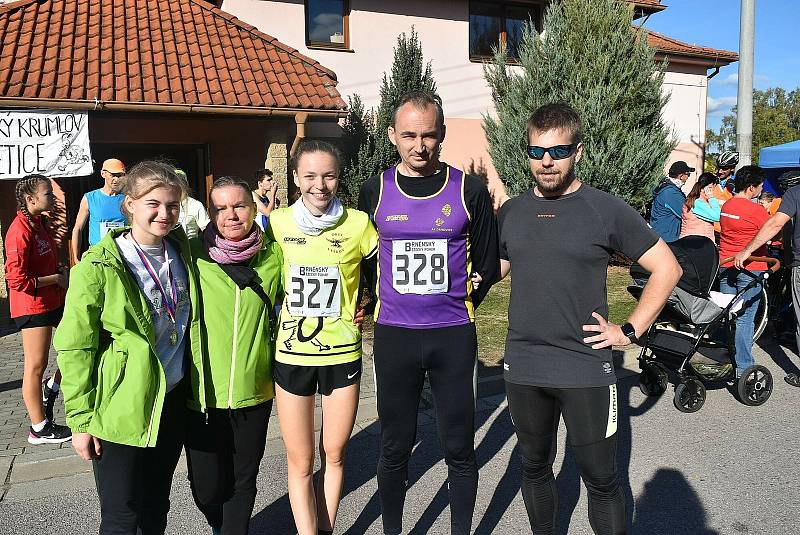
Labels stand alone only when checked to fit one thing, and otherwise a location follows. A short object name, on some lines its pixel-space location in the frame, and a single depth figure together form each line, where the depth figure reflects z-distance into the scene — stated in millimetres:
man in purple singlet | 2893
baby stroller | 5109
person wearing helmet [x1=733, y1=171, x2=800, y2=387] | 5496
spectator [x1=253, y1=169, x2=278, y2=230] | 7344
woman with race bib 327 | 2824
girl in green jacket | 2297
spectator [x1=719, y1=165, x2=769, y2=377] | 5699
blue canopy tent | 10750
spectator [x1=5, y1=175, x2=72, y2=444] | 4309
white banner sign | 8016
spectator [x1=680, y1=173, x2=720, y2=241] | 7746
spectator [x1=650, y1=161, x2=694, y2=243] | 8172
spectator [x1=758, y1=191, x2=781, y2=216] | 8866
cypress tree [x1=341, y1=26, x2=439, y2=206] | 10453
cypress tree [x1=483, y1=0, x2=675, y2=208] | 11281
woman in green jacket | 2689
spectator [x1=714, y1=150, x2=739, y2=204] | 9367
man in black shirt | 2623
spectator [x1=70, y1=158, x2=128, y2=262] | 5582
